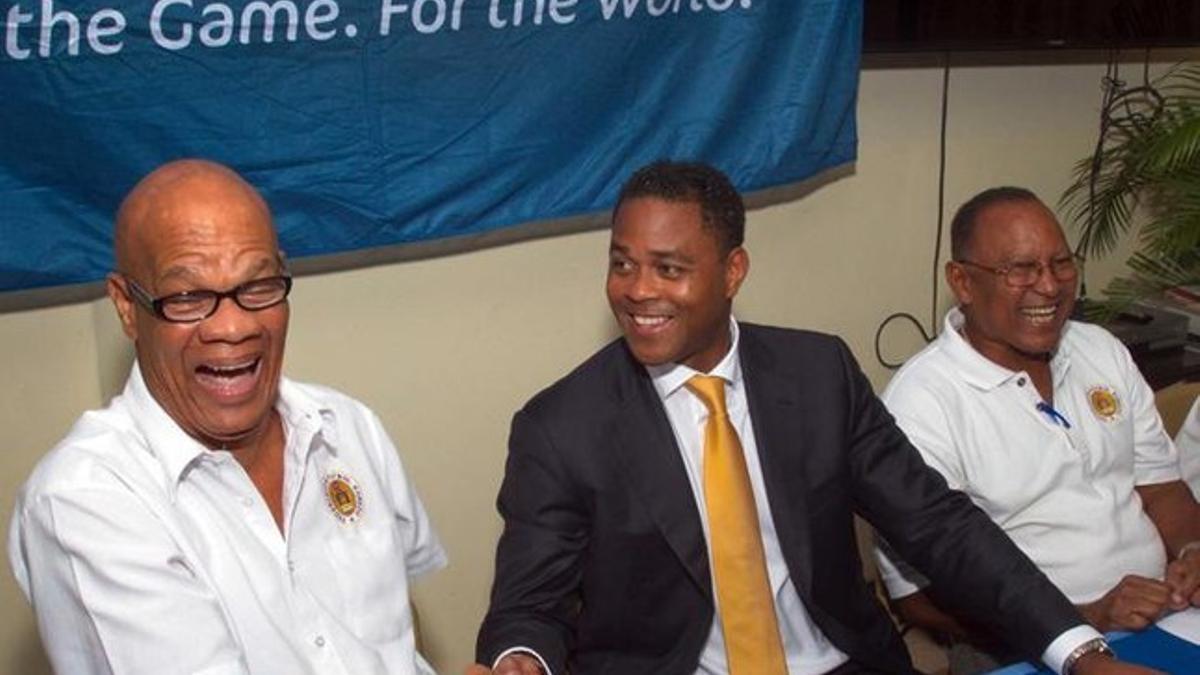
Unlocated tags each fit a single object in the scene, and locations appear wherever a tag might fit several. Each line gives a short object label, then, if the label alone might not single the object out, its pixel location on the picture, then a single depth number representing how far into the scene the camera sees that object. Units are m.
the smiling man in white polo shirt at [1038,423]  2.27
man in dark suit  1.97
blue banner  2.01
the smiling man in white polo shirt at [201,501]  1.47
